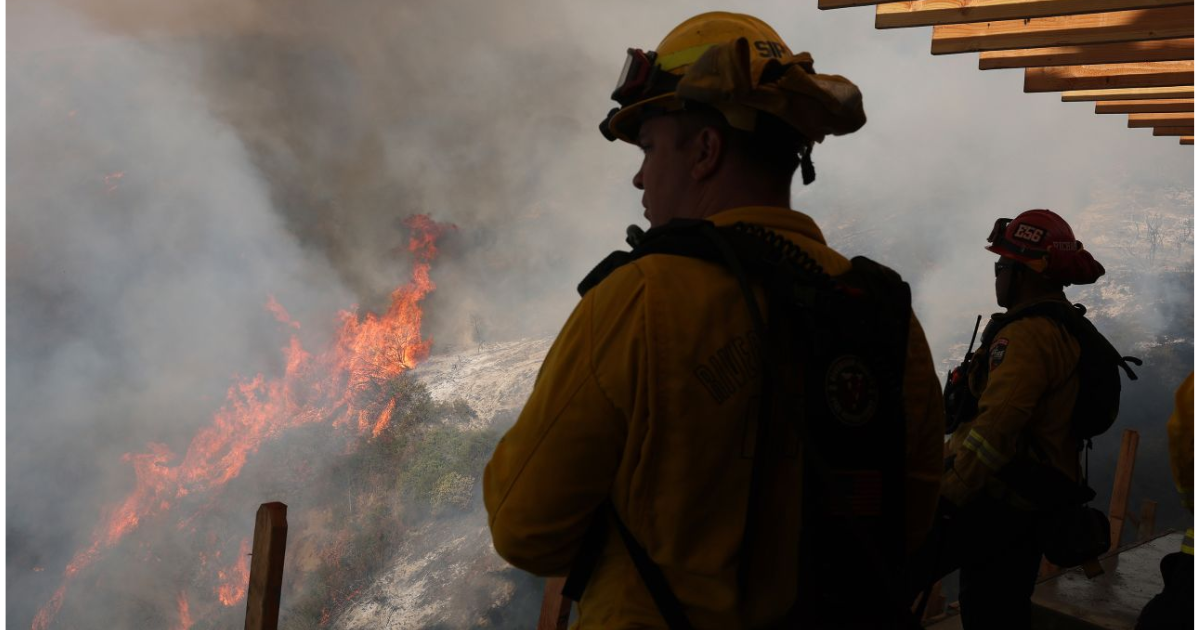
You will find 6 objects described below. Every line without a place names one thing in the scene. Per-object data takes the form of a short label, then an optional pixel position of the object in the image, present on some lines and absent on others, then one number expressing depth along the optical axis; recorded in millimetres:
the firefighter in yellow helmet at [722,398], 979
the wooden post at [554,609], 2352
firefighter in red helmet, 2596
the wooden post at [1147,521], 6219
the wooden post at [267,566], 2156
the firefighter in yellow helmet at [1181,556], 1802
